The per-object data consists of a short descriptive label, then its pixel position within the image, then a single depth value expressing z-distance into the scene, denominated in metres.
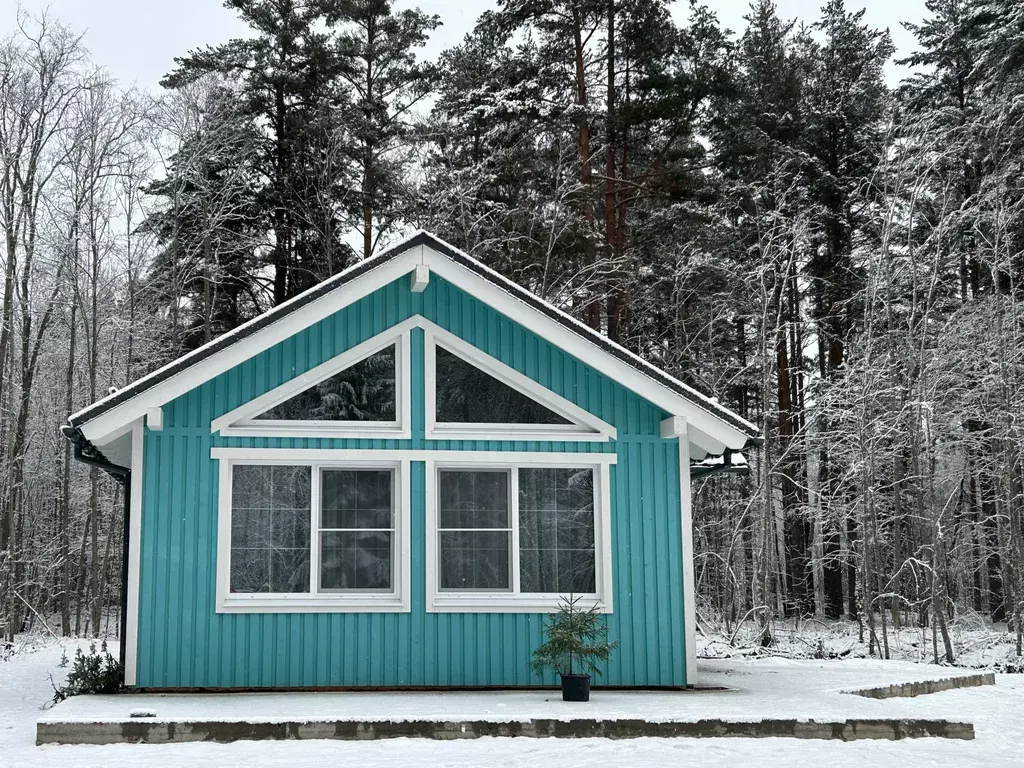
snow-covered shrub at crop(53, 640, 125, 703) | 9.57
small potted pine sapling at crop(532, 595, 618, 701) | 9.09
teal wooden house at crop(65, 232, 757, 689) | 9.76
